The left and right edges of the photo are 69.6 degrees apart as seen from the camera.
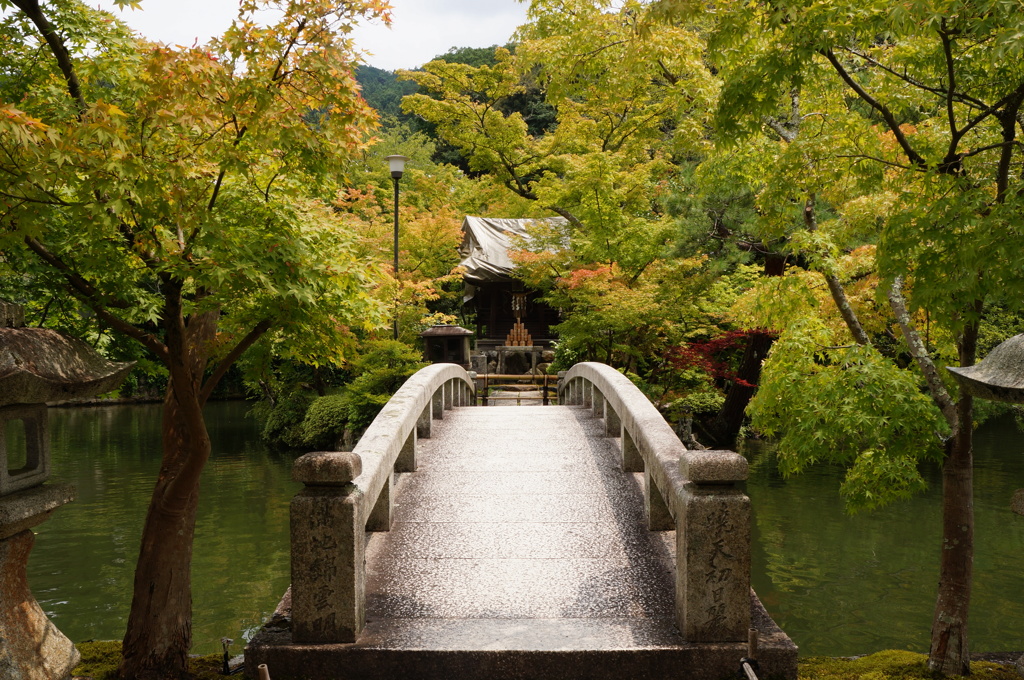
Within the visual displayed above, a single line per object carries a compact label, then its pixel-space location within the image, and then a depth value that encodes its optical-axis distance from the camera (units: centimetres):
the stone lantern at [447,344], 1678
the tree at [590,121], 993
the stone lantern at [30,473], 346
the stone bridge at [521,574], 414
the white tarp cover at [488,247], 2627
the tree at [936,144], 457
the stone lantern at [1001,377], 358
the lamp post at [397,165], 1684
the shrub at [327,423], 2036
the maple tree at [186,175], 464
